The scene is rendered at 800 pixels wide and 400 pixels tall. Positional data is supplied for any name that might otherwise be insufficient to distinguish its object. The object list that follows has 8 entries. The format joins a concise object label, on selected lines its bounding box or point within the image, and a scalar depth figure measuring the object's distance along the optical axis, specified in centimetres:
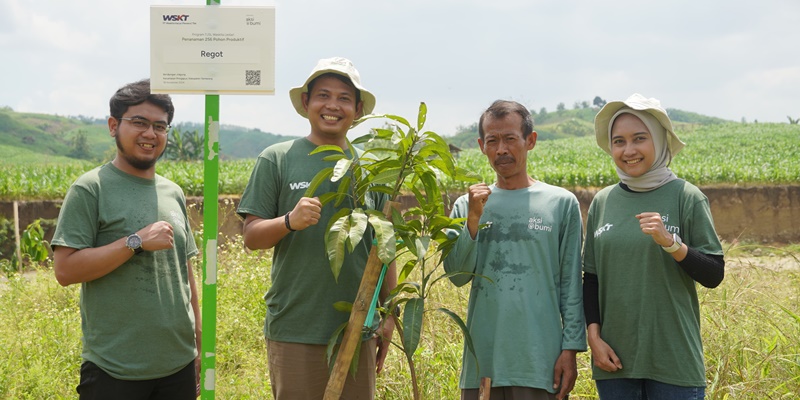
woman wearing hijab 247
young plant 230
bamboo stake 240
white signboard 258
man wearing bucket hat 261
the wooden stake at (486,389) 251
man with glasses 240
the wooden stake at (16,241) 942
